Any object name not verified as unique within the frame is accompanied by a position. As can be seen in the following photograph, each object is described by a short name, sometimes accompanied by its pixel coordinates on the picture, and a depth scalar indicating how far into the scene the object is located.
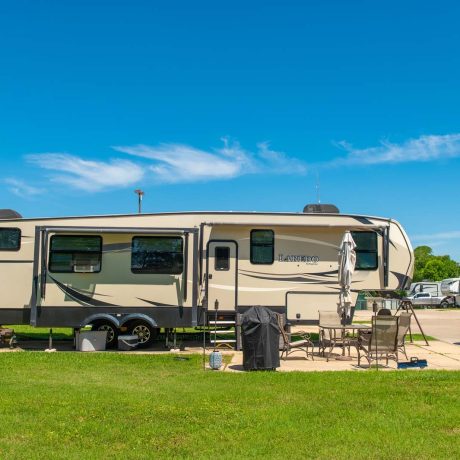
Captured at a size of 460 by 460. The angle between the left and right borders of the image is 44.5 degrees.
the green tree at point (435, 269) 74.81
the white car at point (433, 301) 40.50
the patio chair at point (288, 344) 10.81
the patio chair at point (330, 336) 11.10
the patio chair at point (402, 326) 10.49
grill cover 9.01
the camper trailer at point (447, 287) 33.19
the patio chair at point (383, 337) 9.70
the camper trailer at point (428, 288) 42.41
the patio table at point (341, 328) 10.67
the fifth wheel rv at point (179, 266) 12.24
